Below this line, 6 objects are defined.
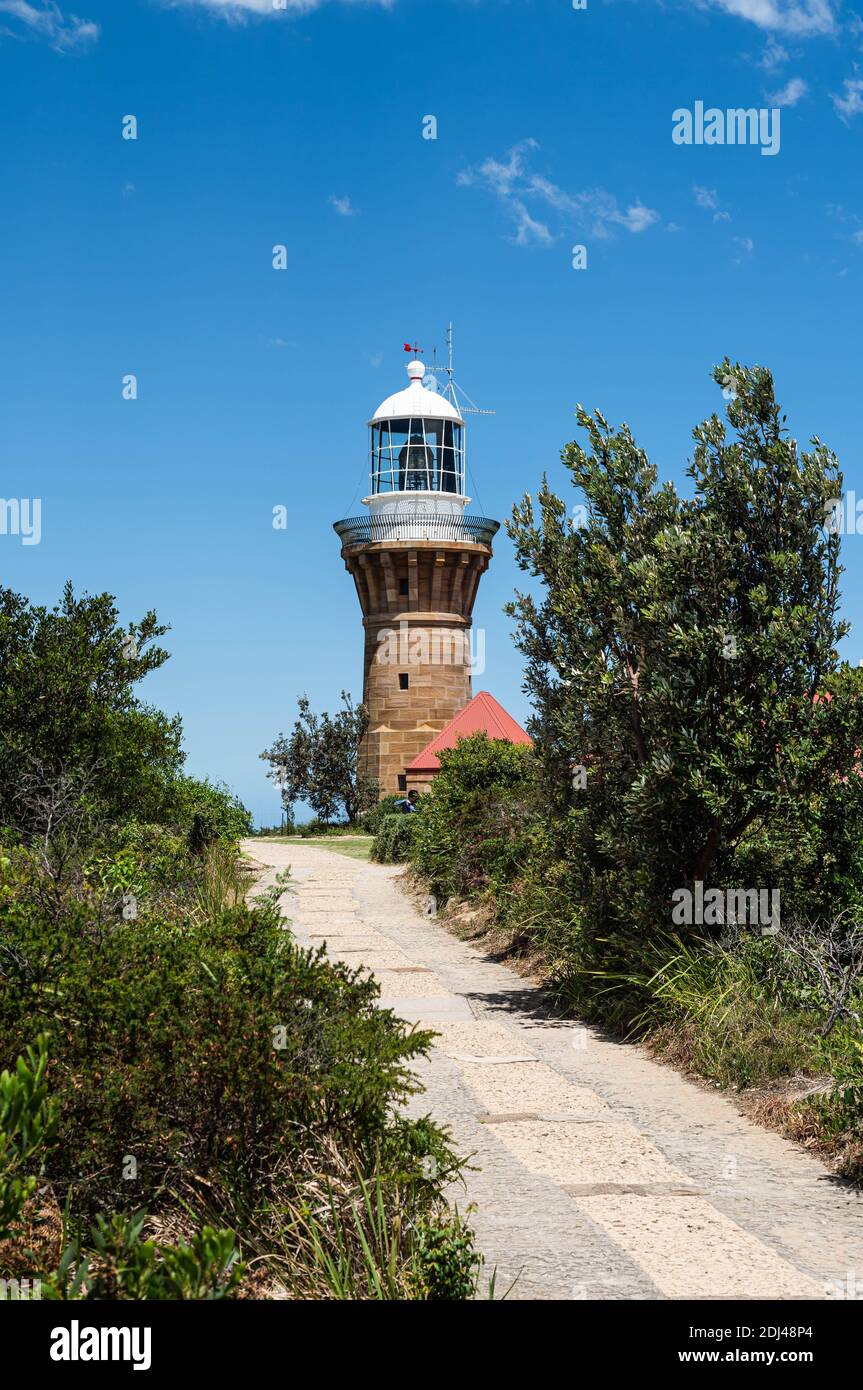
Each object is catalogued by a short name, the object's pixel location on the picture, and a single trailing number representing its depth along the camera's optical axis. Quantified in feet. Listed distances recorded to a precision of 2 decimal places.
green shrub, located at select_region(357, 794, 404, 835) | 127.44
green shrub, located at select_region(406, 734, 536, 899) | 59.88
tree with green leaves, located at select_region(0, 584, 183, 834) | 49.75
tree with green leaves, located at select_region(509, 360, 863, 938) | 34.35
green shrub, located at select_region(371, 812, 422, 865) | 95.71
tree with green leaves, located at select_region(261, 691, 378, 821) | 153.58
